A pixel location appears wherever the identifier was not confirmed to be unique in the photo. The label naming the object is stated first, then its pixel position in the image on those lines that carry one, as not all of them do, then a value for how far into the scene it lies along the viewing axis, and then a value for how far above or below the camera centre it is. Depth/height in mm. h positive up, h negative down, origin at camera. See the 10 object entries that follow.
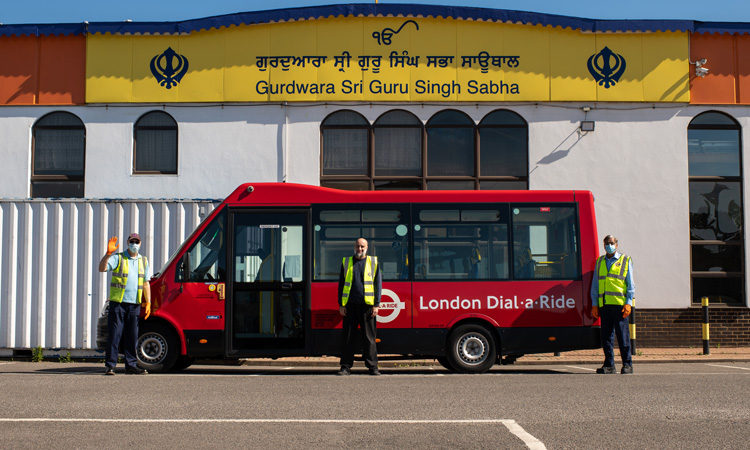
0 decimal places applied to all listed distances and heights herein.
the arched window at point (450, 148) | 18672 +2580
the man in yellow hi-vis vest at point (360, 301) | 11531 -442
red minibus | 11992 -106
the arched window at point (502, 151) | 18609 +2508
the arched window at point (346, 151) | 18688 +2532
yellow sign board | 18516 +4351
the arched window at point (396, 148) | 18688 +2589
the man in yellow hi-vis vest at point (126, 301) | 11602 -426
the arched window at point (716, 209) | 18234 +1212
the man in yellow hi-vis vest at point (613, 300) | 11812 -454
